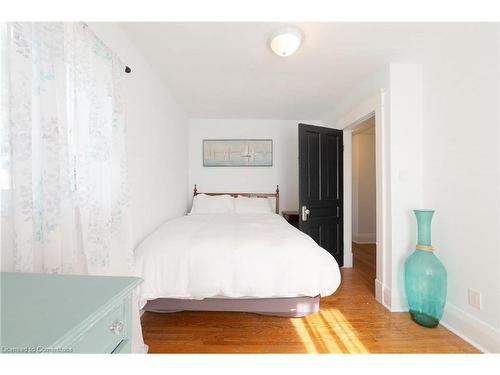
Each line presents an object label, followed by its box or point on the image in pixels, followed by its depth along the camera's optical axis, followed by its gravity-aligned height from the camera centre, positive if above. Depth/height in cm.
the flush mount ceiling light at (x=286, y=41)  159 +109
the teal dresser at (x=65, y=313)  46 -31
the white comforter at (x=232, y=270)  161 -63
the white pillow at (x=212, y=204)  345 -29
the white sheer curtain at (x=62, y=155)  83 +16
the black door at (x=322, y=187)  278 -3
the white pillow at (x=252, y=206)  346 -33
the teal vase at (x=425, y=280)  173 -78
